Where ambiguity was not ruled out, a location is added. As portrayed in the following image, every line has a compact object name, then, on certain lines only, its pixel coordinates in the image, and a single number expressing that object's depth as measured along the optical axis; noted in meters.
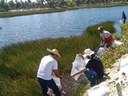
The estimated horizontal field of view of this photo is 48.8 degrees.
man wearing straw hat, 4.45
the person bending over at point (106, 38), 7.22
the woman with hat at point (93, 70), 5.13
